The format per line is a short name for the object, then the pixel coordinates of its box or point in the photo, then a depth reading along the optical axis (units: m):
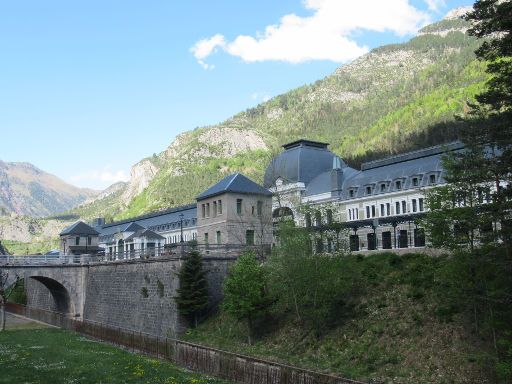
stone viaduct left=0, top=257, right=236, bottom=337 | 50.66
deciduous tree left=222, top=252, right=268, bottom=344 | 40.94
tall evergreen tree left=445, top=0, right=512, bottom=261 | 24.28
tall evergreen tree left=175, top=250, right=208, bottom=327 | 47.69
